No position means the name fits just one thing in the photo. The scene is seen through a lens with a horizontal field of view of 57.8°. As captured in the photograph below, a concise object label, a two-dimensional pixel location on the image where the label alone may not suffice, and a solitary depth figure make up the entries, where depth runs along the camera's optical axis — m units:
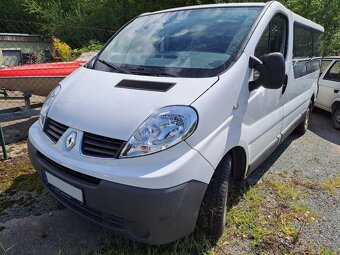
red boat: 5.36
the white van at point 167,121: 1.94
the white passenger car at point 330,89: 6.10
